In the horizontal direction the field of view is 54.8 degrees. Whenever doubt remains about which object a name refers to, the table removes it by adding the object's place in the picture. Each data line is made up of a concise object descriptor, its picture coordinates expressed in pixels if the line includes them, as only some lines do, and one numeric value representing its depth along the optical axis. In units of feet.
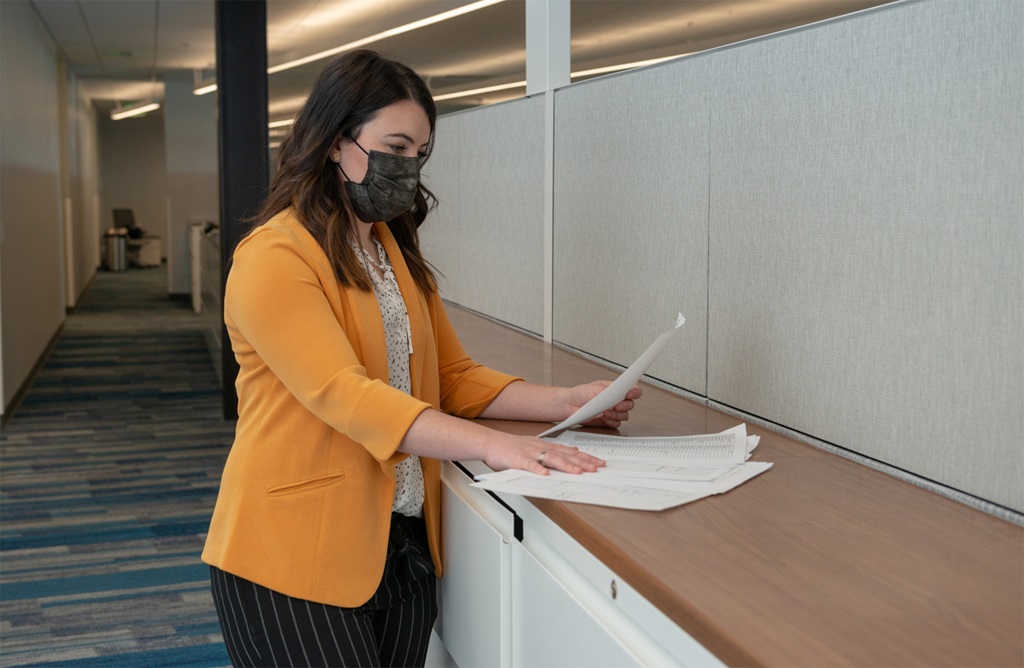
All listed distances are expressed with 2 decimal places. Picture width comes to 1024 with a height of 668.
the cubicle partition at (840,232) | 4.06
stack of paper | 4.12
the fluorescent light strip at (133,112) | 57.16
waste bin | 56.70
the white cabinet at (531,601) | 3.52
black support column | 17.93
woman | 4.31
